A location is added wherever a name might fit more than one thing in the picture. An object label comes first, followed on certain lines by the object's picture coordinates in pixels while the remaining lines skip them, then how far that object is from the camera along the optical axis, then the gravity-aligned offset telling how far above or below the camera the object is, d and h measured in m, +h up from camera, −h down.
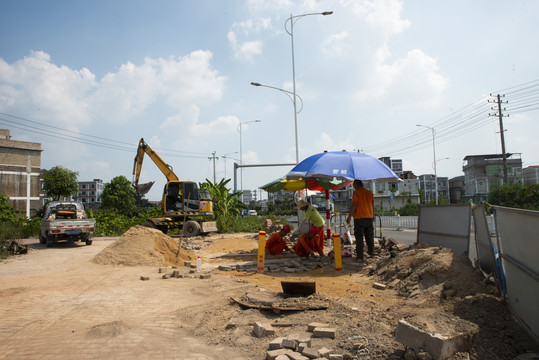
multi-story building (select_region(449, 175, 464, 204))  86.22 +1.39
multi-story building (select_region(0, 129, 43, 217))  40.06 +3.68
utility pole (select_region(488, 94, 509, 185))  35.12 +7.28
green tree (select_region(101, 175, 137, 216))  47.31 +0.99
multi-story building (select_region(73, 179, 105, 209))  109.88 +3.71
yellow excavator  19.36 -0.43
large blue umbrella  9.52 +0.81
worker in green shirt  10.57 -0.61
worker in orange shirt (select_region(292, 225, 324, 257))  10.37 -1.33
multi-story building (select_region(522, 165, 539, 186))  71.94 +3.60
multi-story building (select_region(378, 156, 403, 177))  107.69 +9.40
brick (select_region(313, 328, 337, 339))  3.93 -1.46
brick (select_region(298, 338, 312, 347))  3.72 -1.47
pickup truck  15.23 -0.82
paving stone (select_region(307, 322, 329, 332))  4.18 -1.47
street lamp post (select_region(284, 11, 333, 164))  23.72 +6.97
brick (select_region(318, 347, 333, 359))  3.49 -1.48
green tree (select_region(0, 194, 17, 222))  18.42 -0.26
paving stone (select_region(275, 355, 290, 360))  3.43 -1.50
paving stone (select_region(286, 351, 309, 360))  3.41 -1.49
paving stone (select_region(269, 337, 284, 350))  3.77 -1.51
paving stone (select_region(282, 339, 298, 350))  3.72 -1.49
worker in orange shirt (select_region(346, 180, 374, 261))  9.41 -0.45
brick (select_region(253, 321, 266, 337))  4.18 -1.51
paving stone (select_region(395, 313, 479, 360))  3.12 -1.26
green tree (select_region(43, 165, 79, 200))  34.12 +2.15
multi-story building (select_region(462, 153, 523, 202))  72.81 +4.47
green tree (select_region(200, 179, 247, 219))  25.61 +0.16
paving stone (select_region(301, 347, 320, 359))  3.46 -1.48
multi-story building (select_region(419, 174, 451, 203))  100.69 +2.88
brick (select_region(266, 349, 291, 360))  3.52 -1.51
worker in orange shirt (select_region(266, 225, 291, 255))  11.33 -1.44
